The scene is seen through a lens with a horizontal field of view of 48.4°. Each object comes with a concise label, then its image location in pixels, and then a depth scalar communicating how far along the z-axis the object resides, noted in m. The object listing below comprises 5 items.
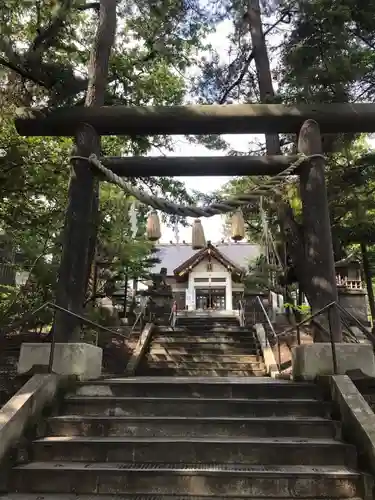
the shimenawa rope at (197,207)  5.61
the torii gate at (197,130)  5.62
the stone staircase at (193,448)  3.21
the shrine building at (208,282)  26.09
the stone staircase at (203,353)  8.89
